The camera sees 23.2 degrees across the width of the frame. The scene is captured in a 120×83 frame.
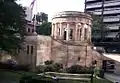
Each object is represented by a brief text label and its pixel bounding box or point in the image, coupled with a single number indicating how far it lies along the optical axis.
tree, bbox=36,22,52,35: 79.94
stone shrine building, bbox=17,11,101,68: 44.34
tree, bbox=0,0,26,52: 31.95
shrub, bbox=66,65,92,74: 42.16
